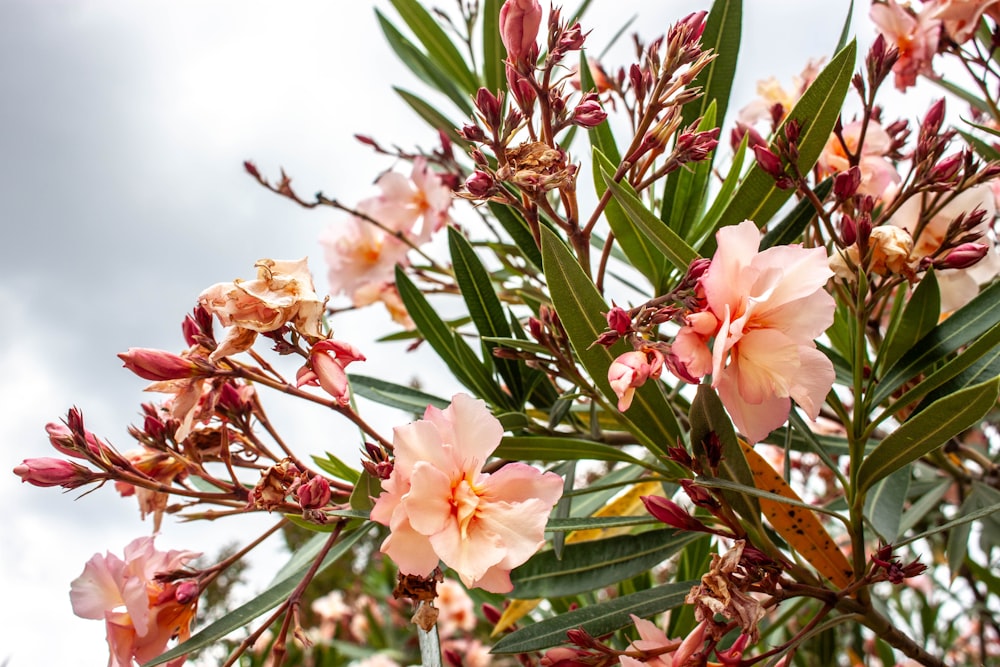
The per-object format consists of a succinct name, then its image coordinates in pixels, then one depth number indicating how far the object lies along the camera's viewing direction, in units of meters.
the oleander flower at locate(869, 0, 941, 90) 0.50
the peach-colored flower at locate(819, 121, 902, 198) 0.49
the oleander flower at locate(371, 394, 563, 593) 0.34
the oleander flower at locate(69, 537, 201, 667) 0.39
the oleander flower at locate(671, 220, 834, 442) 0.33
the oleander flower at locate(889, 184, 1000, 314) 0.46
